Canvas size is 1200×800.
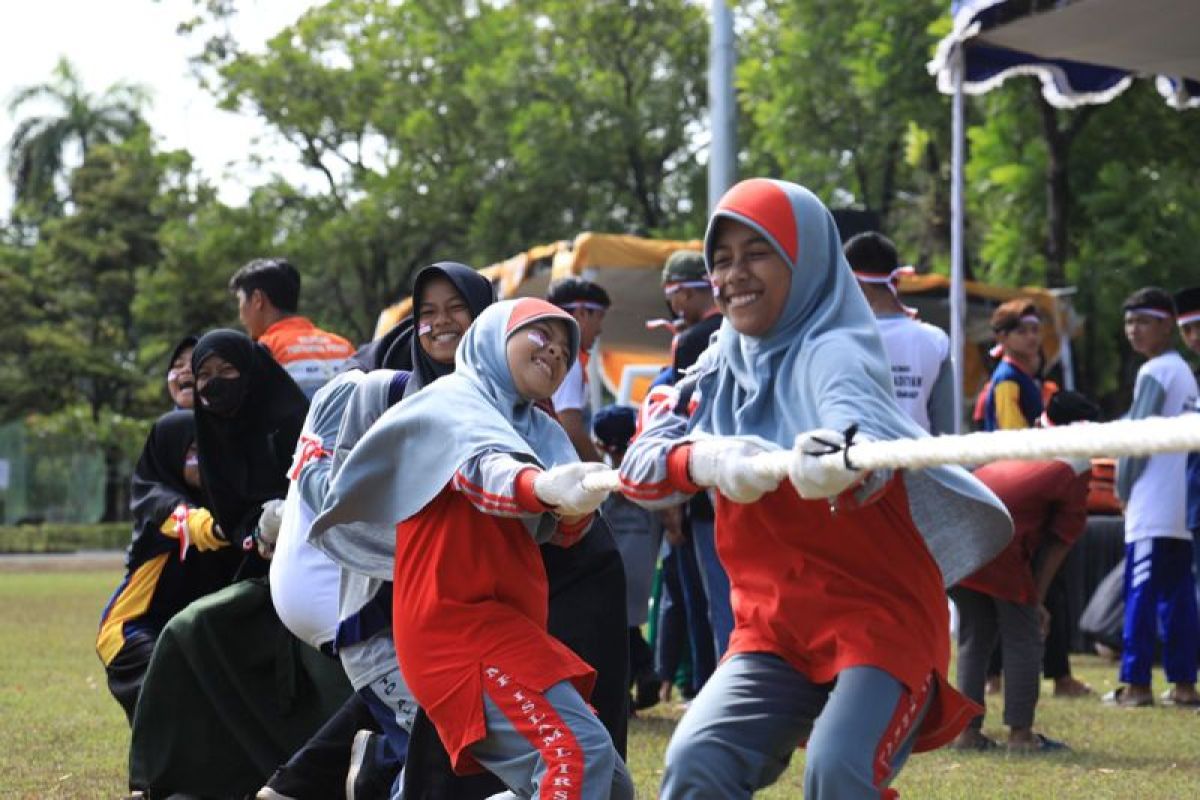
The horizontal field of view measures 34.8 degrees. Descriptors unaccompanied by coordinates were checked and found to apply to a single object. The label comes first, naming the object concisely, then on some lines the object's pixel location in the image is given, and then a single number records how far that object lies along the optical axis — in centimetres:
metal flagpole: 1914
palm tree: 5597
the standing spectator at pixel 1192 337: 897
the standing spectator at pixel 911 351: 730
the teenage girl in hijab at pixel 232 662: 655
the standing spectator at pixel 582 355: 800
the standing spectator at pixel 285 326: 786
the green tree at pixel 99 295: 4641
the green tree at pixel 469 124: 3666
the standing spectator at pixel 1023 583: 774
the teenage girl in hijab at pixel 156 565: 707
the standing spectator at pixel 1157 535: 922
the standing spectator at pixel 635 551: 876
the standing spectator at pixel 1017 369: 893
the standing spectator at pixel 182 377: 765
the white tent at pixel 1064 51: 1032
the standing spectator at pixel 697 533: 817
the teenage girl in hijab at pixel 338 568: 527
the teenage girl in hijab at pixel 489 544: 432
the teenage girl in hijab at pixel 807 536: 368
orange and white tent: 1455
